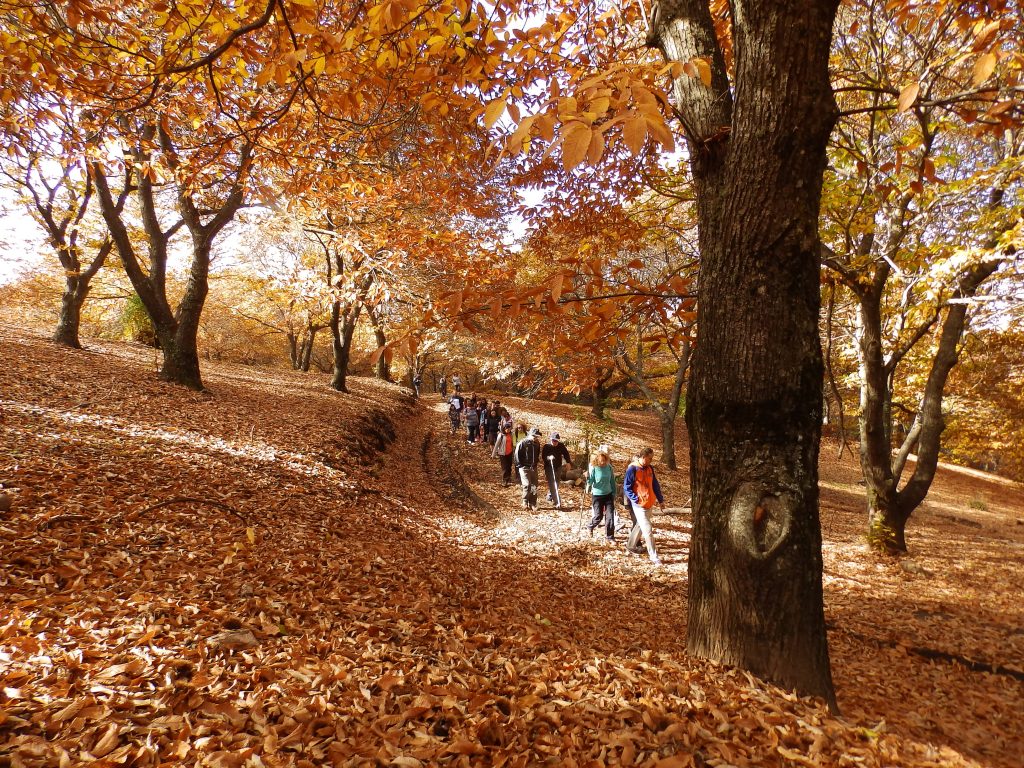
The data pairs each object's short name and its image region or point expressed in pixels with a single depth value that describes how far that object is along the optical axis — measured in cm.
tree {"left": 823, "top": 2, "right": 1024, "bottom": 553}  617
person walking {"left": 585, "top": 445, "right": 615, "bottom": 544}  863
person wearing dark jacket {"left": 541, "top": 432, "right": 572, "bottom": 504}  1100
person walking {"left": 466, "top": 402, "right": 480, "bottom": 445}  1752
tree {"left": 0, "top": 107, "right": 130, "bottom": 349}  1288
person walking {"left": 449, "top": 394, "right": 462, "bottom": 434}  1919
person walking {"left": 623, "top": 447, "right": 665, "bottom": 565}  770
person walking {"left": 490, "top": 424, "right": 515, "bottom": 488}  1270
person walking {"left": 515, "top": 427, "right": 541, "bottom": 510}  1031
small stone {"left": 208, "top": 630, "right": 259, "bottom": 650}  290
